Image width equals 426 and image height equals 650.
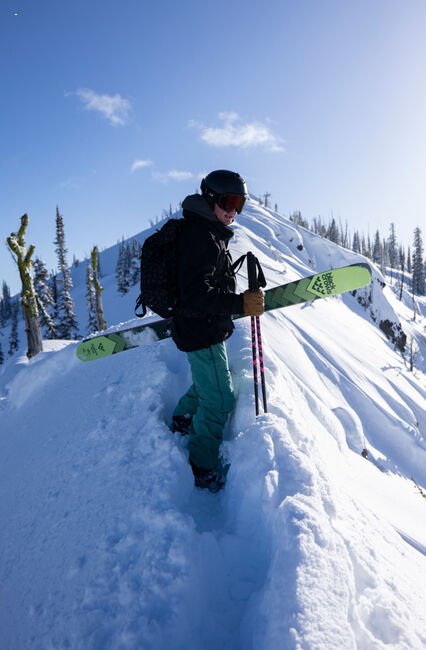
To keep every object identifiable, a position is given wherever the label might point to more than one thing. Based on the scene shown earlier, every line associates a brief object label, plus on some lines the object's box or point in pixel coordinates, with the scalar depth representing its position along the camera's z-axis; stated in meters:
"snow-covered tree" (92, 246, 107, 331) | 23.68
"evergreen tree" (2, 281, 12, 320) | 74.94
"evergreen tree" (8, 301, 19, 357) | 47.34
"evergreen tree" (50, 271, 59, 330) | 34.03
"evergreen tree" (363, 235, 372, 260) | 88.18
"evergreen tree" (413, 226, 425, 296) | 59.39
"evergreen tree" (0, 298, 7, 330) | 74.80
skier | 2.53
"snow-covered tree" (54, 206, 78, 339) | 33.06
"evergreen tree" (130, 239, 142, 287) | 47.42
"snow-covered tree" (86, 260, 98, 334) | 35.22
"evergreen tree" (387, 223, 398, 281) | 80.80
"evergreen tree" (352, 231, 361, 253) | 91.00
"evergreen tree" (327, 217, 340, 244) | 80.56
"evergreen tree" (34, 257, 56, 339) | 31.16
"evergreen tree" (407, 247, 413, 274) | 74.34
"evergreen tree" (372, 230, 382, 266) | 77.14
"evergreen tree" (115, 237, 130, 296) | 47.59
